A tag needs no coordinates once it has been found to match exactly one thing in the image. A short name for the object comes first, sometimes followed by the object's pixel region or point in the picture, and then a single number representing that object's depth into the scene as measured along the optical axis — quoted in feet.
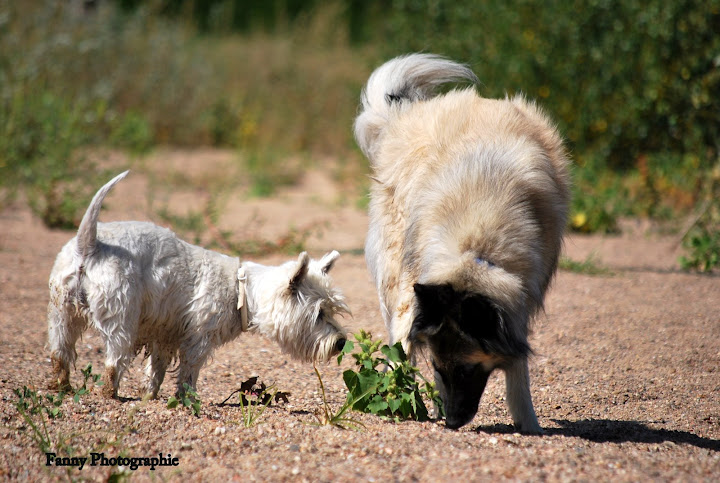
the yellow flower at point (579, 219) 60.90
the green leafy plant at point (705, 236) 48.14
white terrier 25.32
